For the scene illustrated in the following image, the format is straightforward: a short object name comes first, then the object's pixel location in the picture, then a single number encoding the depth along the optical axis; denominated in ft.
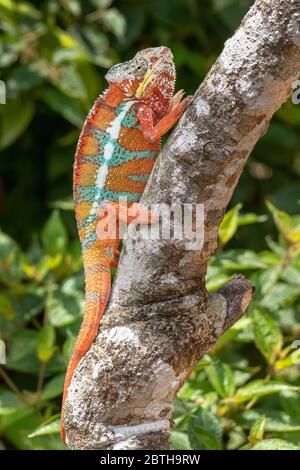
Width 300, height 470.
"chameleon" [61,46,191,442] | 7.31
